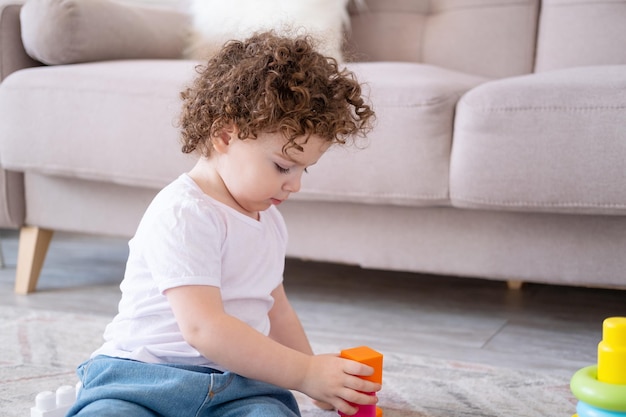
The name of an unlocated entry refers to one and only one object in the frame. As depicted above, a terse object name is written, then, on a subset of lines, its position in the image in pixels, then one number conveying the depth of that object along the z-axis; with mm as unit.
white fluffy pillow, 2692
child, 1746
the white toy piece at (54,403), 1835
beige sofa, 2119
